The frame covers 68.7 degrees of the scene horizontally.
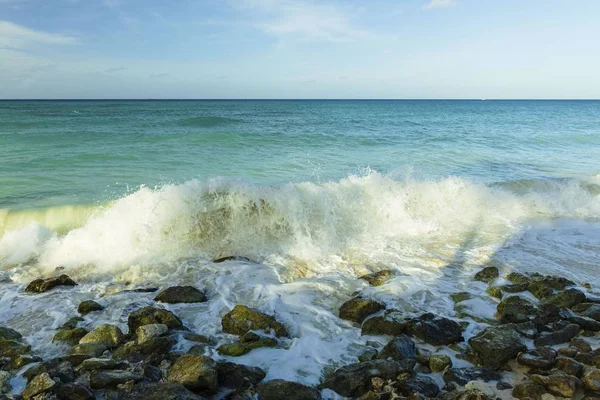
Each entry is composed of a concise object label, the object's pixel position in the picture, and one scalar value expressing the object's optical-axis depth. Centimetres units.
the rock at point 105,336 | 521
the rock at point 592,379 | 417
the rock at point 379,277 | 717
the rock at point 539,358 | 462
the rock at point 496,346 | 479
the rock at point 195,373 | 425
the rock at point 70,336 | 538
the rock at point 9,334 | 537
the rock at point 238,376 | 442
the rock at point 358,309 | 593
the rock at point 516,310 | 583
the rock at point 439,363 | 470
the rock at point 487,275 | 736
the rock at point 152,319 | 564
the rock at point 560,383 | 416
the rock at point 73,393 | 414
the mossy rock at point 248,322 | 561
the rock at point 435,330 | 529
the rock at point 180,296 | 649
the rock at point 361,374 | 433
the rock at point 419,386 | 421
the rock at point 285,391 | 416
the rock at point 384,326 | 554
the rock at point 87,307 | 618
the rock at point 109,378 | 433
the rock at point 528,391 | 417
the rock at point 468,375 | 450
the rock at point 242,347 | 509
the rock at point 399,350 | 486
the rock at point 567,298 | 625
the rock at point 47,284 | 690
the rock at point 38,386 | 414
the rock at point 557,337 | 520
